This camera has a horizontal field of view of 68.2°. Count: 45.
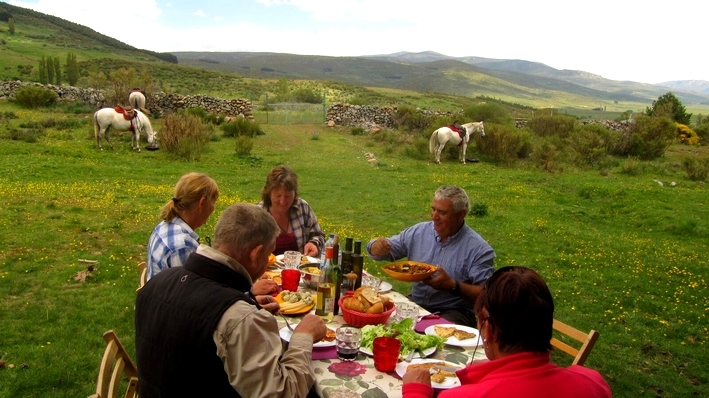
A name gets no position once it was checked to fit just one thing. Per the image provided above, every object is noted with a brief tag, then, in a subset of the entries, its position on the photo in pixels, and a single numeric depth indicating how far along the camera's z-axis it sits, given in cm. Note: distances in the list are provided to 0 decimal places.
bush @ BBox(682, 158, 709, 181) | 1677
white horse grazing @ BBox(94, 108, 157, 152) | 1752
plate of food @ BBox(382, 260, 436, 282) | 331
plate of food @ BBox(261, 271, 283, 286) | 373
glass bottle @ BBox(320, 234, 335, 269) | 319
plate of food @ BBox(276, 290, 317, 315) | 312
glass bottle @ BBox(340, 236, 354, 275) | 351
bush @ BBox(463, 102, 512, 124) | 2777
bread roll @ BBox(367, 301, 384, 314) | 300
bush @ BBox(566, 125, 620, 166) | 1964
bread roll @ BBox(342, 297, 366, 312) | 302
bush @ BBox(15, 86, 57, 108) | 2506
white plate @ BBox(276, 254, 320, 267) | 425
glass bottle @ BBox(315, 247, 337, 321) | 308
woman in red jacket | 180
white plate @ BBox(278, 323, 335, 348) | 271
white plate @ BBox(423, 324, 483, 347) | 284
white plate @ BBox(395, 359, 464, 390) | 234
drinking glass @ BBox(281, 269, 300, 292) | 353
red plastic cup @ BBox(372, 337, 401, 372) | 248
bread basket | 296
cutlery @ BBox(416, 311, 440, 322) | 324
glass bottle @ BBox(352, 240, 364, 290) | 346
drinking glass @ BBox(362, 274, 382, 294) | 357
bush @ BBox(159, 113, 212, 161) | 1627
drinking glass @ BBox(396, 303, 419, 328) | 316
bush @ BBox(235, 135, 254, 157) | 1747
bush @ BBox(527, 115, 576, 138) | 2636
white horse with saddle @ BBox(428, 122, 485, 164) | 1948
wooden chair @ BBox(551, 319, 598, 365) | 290
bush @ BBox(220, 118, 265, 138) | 2206
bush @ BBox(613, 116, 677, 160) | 2228
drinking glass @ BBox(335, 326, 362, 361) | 259
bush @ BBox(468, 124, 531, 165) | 1970
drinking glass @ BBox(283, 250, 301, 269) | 404
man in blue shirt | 389
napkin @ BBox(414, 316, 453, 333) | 308
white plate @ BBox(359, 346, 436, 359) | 267
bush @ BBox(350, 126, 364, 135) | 2609
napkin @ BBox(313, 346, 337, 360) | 264
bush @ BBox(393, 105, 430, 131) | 2905
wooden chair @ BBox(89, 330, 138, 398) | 235
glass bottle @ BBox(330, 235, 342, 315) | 322
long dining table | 230
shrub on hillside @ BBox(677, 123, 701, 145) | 2853
